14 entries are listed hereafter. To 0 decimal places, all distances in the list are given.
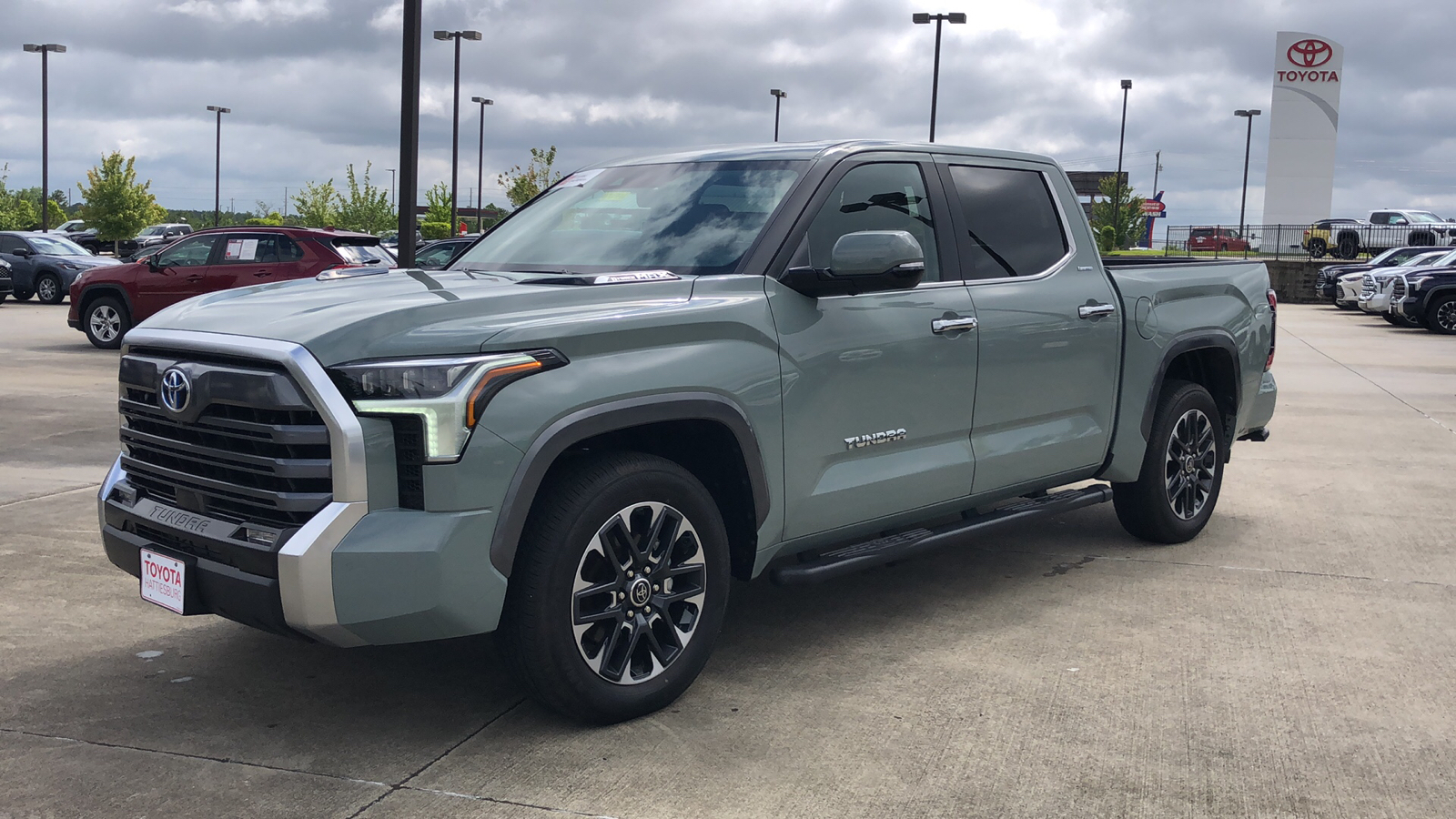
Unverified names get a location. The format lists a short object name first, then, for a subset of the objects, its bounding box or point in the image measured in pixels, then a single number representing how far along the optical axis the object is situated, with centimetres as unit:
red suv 1683
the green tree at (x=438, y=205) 6047
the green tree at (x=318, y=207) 5809
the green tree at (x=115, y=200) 4888
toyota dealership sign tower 6016
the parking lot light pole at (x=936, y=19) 3403
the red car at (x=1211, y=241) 5653
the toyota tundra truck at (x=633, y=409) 345
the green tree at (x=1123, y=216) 6366
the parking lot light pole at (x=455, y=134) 3650
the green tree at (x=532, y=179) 5297
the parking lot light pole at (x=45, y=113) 4434
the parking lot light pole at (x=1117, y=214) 5566
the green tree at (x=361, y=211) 5812
